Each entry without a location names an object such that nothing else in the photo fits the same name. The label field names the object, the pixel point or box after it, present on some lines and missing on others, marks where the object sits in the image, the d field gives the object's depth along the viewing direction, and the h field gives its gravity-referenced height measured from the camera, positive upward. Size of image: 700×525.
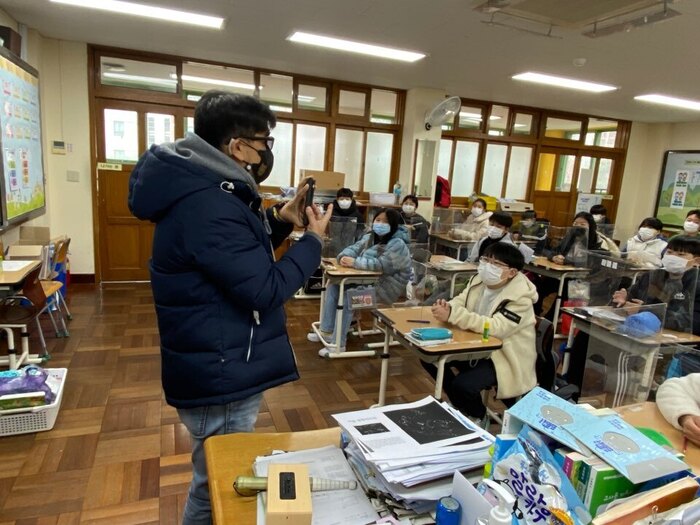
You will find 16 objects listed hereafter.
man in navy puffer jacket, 1.09 -0.24
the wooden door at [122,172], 5.50 -0.13
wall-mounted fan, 5.98 +0.98
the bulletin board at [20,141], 3.71 +0.12
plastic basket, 2.43 -1.40
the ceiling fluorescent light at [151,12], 3.88 +1.31
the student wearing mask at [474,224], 6.19 -0.49
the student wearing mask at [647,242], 4.95 -0.46
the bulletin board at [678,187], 8.23 +0.29
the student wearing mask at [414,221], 5.88 -0.48
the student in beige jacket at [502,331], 2.42 -0.74
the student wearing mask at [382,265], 3.89 -0.71
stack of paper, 0.93 -0.57
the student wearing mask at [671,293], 3.02 -0.63
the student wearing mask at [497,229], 4.62 -0.40
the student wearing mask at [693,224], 4.90 -0.21
